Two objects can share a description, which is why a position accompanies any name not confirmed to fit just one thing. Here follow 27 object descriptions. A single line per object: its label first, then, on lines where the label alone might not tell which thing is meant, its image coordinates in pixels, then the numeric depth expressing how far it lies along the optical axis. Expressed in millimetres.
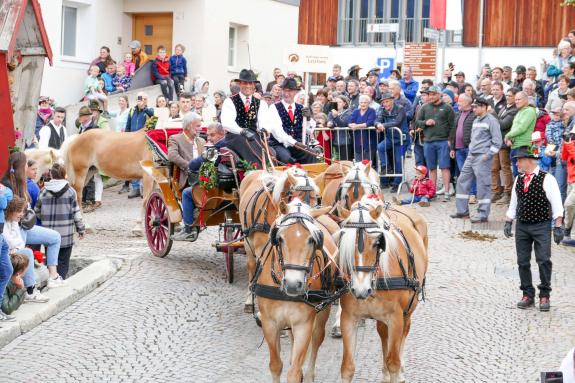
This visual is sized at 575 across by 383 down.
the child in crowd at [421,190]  18641
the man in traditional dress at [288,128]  12617
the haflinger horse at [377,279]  7887
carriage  12455
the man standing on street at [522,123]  17141
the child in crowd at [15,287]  10305
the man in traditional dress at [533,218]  11562
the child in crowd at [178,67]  26656
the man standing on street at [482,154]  17172
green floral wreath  12453
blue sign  31406
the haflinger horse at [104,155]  16938
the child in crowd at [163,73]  26266
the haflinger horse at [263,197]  9578
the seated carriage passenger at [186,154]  13258
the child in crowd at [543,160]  16312
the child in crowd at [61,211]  12328
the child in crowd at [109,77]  24938
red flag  24438
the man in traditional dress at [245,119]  12305
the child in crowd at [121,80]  25016
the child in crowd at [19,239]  10500
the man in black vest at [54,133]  19266
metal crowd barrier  19656
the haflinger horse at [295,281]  7797
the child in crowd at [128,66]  25500
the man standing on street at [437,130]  18984
